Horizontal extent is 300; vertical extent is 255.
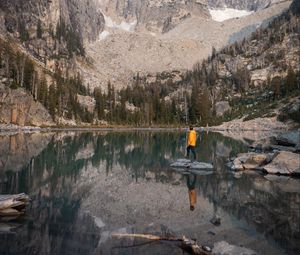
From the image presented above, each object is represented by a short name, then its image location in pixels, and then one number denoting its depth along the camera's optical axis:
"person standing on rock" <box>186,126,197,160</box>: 32.59
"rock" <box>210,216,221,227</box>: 14.71
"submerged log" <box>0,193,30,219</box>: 16.02
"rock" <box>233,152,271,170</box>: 30.48
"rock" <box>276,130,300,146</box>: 37.26
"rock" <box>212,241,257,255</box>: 11.06
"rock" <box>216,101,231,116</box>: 165.12
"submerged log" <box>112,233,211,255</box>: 11.51
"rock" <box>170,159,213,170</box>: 29.57
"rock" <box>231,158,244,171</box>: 29.89
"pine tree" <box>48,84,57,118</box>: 133.04
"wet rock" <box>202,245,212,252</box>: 11.48
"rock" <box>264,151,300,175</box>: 27.48
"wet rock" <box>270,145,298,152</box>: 34.68
